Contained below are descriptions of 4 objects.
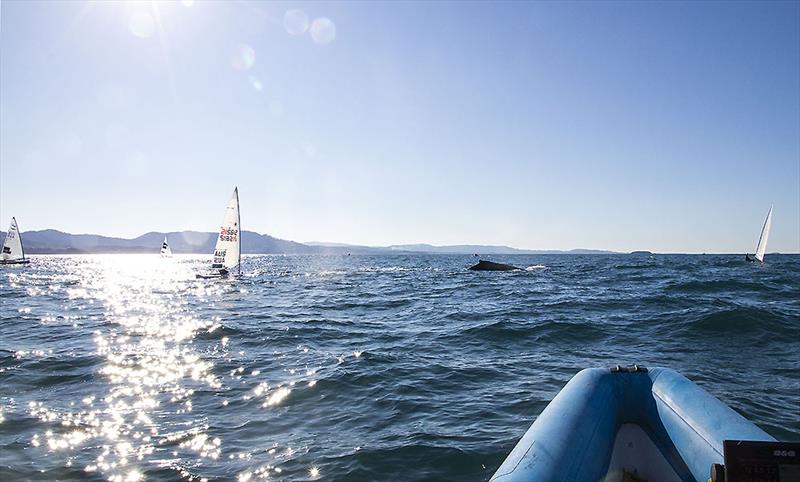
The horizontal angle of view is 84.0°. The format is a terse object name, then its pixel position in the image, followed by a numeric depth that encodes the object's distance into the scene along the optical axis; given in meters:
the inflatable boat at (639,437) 3.01
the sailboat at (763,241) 61.78
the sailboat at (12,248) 66.50
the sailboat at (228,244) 40.94
